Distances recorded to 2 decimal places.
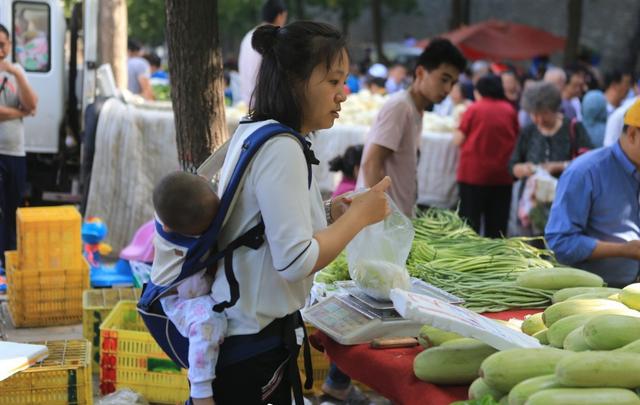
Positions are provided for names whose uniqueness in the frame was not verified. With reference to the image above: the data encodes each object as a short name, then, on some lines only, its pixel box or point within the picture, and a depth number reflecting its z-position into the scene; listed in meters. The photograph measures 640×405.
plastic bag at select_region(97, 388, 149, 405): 4.71
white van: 9.12
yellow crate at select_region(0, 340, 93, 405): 4.08
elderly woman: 7.63
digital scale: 3.04
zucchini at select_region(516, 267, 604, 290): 3.44
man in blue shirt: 4.23
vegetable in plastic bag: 3.12
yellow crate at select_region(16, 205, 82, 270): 6.36
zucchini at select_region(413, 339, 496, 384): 2.63
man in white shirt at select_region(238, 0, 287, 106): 7.18
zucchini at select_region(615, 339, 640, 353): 2.26
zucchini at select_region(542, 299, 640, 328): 2.78
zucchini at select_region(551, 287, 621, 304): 3.18
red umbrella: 21.95
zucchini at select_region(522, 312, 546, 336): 2.93
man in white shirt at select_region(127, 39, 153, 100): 12.17
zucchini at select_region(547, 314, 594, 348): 2.58
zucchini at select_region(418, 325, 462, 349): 2.84
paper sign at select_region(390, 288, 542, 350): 2.48
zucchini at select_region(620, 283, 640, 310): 2.85
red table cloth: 2.66
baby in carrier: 2.55
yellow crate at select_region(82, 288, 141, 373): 5.34
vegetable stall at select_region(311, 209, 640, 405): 2.17
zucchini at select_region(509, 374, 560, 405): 2.21
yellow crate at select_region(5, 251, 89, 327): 6.40
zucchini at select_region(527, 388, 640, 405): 2.10
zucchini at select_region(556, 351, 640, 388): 2.15
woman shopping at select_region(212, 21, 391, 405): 2.44
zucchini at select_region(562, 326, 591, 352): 2.40
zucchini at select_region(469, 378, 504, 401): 2.37
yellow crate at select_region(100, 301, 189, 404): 4.84
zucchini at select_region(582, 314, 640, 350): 2.35
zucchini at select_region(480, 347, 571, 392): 2.31
